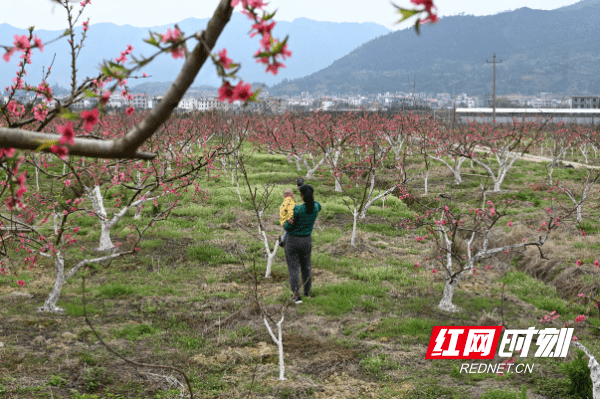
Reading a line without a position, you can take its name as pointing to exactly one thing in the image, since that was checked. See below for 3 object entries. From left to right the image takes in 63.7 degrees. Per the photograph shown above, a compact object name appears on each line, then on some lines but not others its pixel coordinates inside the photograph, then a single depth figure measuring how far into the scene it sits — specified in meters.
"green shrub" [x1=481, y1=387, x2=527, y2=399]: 5.18
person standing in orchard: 7.92
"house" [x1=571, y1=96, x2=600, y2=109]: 118.44
